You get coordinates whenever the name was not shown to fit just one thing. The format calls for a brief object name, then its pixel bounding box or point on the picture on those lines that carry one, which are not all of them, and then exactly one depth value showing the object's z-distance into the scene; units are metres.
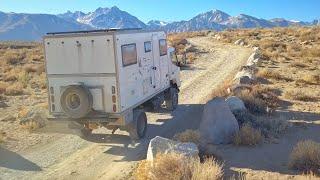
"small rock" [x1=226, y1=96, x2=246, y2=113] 10.44
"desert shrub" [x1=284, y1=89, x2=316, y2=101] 13.19
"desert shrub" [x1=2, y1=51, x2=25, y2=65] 28.34
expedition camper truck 8.76
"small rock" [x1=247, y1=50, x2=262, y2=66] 22.02
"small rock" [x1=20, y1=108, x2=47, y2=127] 11.03
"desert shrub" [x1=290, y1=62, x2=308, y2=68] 21.03
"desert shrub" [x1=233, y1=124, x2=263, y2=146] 8.46
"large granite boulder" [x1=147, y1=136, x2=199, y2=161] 6.65
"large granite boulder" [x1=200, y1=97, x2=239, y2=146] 8.75
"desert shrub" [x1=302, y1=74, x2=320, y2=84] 16.17
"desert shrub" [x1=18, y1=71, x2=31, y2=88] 18.54
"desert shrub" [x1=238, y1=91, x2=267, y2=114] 11.29
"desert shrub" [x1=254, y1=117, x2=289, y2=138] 9.18
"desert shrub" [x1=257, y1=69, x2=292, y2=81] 17.35
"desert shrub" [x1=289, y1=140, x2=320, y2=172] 6.92
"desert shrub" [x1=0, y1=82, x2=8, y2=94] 16.51
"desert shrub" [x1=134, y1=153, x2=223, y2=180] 5.89
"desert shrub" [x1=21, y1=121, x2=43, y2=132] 10.71
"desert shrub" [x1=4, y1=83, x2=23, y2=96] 16.35
